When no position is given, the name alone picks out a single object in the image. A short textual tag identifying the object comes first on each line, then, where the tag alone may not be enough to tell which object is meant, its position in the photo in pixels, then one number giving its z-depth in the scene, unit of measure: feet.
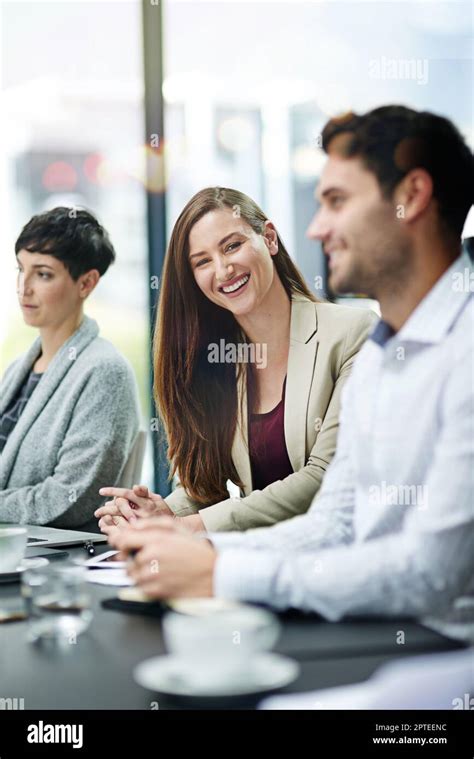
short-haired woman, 7.43
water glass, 5.19
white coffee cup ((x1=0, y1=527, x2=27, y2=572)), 5.77
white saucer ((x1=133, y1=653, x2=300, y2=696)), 4.90
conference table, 4.97
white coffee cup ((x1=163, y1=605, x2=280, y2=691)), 4.88
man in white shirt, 5.26
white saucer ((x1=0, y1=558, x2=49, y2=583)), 5.75
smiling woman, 6.45
